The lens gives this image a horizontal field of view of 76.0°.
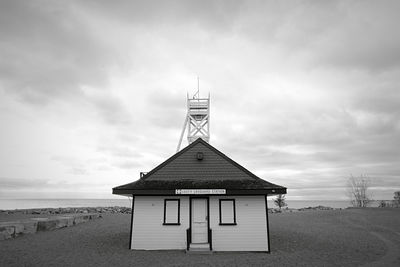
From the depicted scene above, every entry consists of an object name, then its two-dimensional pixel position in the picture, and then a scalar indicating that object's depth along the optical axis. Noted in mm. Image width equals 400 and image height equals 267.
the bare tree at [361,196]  50438
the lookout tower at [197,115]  26359
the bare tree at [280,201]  57512
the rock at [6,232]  14924
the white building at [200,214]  13750
